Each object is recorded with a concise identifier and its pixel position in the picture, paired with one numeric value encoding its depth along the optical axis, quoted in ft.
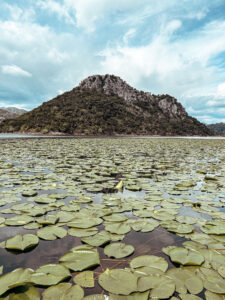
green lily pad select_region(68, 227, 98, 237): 7.91
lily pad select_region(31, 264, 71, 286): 5.12
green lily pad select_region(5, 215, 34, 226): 8.63
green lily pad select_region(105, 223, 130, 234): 8.16
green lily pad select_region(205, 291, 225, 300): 4.75
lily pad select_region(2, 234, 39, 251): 6.76
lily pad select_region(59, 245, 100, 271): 5.84
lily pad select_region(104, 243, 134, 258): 6.49
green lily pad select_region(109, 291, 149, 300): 4.55
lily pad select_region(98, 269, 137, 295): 4.82
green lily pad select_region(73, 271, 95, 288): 5.16
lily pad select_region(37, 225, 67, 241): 7.61
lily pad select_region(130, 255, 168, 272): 5.84
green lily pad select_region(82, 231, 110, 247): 7.21
